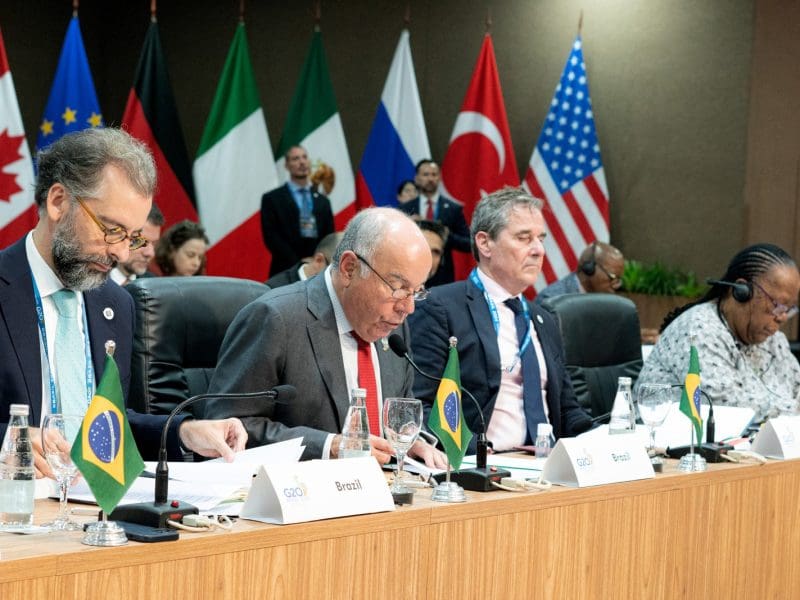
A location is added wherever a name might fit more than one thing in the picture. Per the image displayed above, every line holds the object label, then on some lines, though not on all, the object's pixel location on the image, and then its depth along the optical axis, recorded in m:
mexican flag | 14.28
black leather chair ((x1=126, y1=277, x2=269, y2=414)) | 5.27
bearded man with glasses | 3.99
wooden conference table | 2.62
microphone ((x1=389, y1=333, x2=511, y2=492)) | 3.77
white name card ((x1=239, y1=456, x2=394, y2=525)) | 3.02
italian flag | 13.92
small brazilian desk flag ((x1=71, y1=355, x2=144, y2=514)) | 2.71
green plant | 13.46
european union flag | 12.99
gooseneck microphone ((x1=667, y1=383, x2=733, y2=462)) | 4.88
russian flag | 14.34
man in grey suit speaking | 4.62
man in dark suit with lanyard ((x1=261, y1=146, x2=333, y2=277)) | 12.90
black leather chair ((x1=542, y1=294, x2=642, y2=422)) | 6.84
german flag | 13.62
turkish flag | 14.10
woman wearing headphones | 6.56
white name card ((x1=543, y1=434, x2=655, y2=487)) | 4.00
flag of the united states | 14.01
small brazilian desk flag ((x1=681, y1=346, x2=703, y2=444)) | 4.83
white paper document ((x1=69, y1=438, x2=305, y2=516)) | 3.14
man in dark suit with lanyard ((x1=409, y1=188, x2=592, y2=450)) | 5.88
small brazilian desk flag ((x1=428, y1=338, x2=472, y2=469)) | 3.73
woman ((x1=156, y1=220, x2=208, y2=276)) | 9.81
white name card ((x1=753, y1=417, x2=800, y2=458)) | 5.12
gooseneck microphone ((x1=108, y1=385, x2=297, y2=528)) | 2.81
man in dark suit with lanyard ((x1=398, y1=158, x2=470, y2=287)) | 13.03
